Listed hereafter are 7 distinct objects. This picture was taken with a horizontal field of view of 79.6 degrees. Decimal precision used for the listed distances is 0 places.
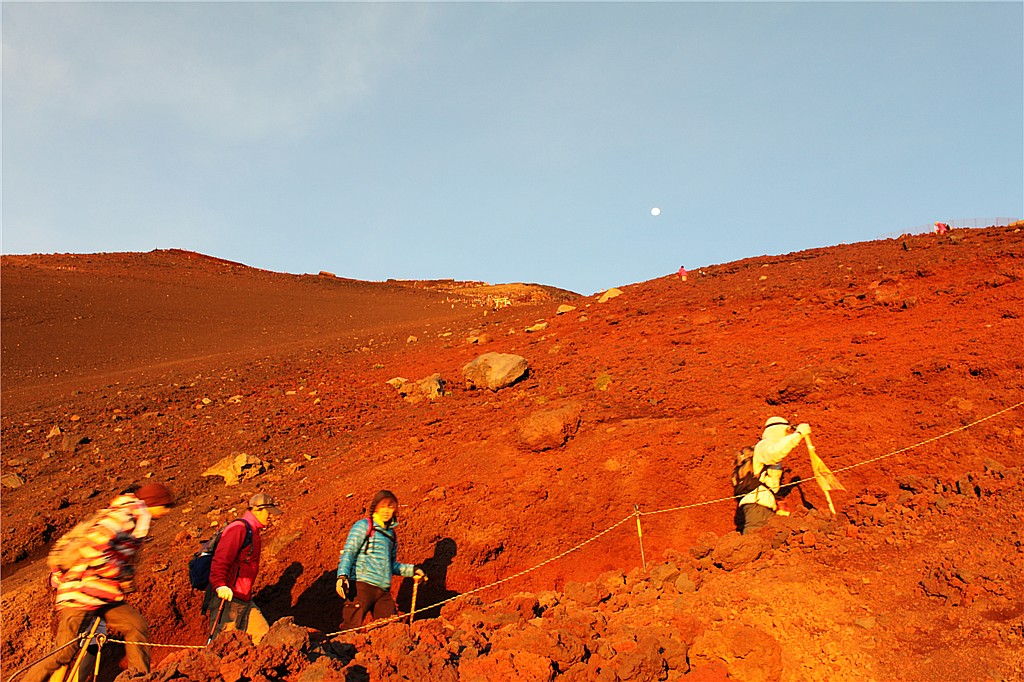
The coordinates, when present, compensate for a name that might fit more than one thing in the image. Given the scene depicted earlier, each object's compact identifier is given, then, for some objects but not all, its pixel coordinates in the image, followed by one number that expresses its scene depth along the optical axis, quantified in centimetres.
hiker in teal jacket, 471
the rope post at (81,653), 360
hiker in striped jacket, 374
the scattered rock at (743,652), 380
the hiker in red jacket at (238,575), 452
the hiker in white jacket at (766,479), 529
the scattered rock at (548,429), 816
